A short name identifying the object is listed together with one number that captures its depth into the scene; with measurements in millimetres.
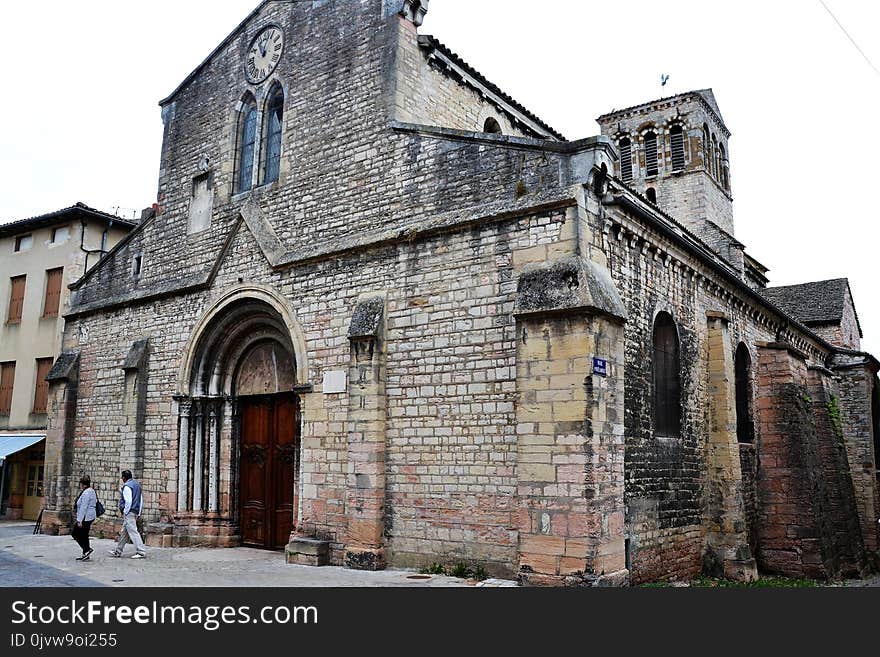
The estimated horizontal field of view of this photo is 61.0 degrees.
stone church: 9680
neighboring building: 22312
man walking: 12805
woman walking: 12516
